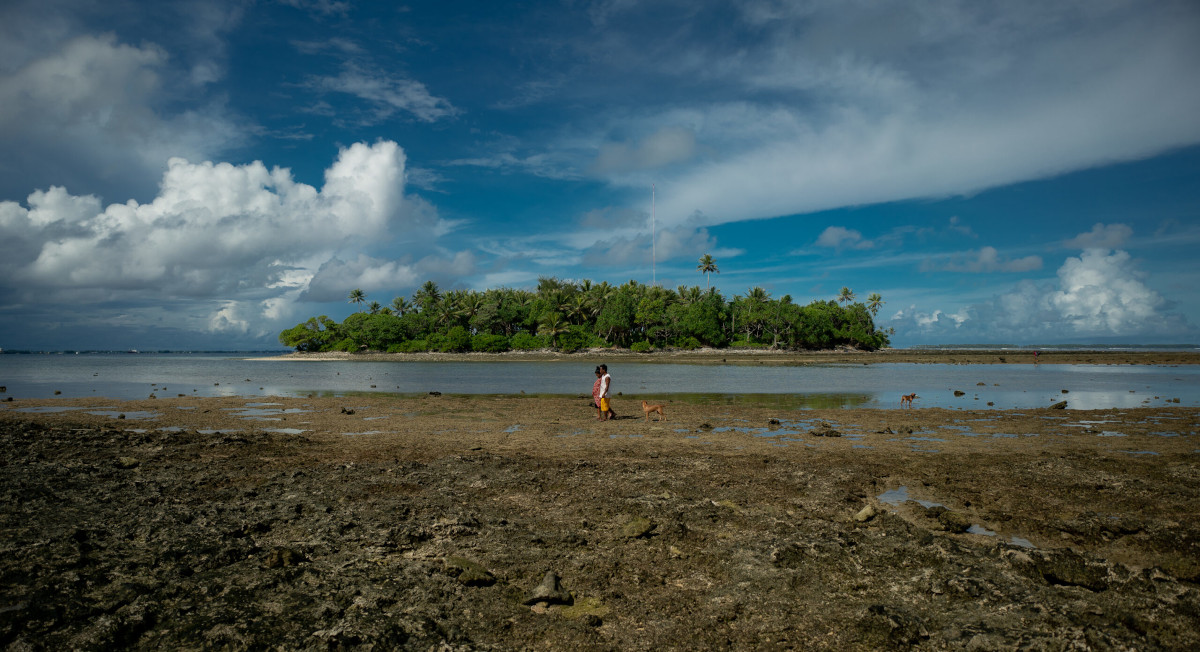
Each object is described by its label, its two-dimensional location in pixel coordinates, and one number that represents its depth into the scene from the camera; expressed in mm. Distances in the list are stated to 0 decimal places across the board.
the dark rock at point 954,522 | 7746
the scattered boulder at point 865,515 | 7871
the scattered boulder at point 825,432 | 15521
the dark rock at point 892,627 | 4895
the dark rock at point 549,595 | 5613
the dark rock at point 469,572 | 5977
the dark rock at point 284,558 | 6168
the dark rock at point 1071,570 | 5875
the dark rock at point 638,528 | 7348
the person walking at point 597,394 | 19016
